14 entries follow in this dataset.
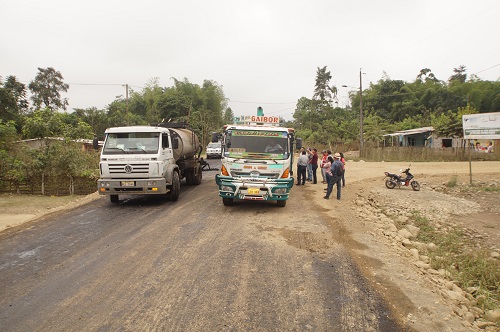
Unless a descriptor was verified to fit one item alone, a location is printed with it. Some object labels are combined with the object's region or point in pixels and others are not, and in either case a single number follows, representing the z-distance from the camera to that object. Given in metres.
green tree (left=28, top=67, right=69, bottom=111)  51.61
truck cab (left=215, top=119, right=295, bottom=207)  8.84
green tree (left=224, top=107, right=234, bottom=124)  66.84
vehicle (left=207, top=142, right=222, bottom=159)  30.56
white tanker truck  9.52
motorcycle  14.16
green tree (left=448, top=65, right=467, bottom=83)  66.31
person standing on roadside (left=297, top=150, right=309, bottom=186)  13.78
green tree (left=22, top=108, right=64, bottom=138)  15.08
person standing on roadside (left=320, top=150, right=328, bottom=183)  13.22
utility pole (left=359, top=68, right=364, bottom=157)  31.20
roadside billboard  14.77
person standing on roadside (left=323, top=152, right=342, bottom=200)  10.98
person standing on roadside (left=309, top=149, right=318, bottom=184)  14.79
